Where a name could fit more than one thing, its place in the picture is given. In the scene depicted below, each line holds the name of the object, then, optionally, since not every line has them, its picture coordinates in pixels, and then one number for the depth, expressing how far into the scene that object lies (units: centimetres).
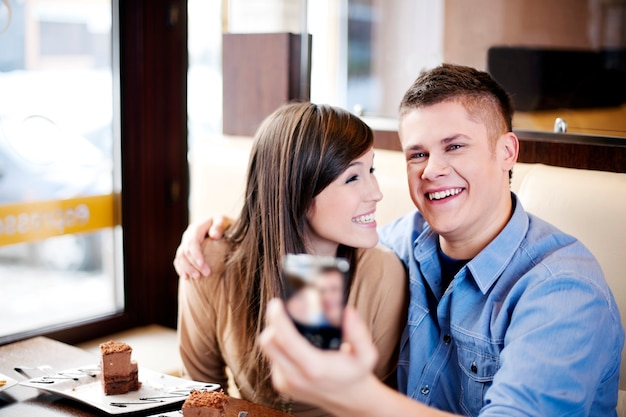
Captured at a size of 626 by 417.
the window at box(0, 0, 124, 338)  278
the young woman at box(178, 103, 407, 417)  198
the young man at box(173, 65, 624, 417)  149
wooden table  165
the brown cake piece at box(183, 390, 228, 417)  147
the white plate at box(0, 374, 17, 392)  175
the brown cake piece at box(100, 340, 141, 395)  171
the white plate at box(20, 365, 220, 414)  165
